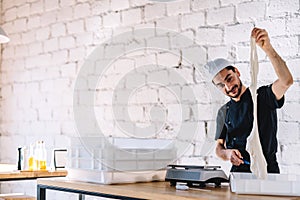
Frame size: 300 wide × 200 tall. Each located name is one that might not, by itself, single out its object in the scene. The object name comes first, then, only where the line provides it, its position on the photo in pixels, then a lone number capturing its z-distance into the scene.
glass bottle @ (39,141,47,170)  3.57
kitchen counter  1.89
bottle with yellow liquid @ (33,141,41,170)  3.54
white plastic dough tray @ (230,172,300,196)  1.89
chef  2.48
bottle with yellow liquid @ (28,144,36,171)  3.52
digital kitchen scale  2.20
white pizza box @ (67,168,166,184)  2.26
